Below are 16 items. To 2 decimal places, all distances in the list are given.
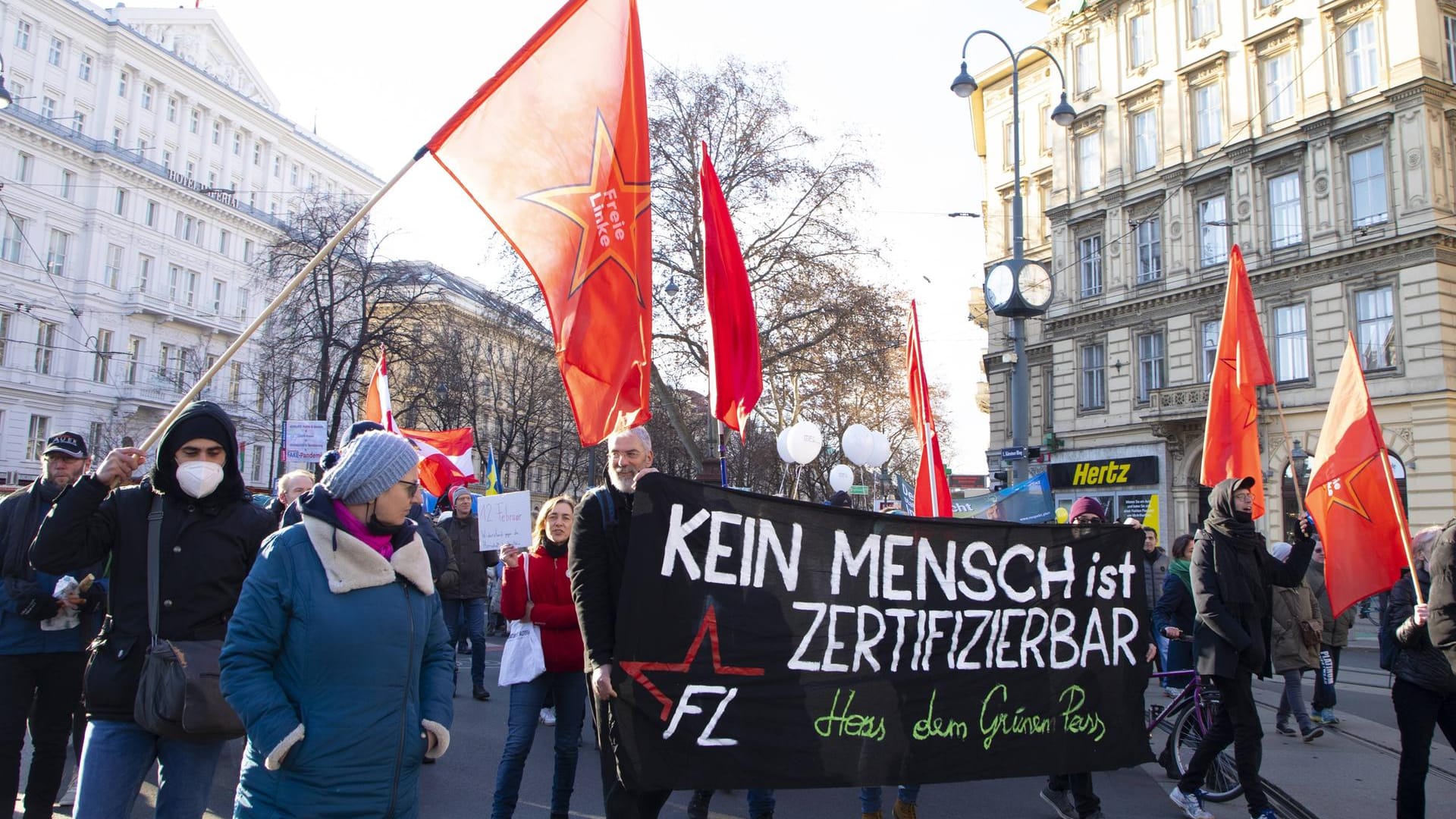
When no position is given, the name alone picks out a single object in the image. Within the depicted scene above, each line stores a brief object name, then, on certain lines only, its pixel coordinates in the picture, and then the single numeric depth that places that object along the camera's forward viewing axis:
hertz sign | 31.94
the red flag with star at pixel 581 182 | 5.68
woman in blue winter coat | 2.86
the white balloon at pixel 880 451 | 20.14
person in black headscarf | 5.57
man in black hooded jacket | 3.55
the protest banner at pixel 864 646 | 4.18
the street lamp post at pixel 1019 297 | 14.81
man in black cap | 4.41
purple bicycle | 6.39
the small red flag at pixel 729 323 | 7.33
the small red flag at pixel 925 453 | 10.59
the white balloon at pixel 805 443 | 17.41
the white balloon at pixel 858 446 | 19.84
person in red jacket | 5.20
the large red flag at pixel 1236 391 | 8.00
